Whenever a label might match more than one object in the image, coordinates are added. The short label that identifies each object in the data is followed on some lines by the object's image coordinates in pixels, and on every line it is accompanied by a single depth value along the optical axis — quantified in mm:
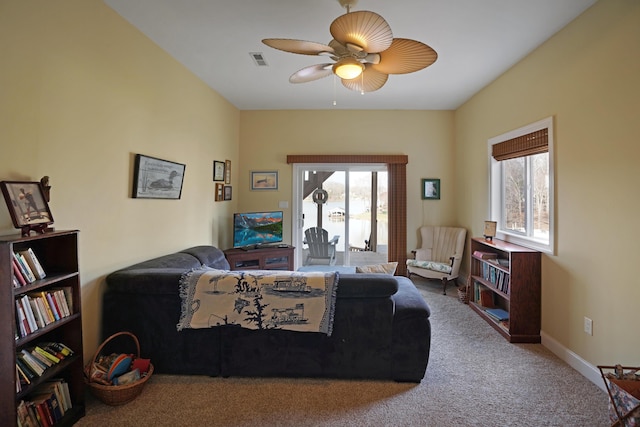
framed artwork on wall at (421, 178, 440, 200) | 5258
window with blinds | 2938
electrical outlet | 2389
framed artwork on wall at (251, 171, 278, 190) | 5348
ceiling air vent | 3225
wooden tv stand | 4391
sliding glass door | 5422
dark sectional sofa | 2256
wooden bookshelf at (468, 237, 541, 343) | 2975
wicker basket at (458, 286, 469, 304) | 4094
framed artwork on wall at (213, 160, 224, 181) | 4426
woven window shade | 2945
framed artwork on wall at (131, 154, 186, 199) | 2740
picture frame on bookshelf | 1623
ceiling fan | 1797
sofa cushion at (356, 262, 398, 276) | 2721
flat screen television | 4570
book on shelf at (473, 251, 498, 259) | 3628
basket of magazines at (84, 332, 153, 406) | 1996
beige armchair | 4566
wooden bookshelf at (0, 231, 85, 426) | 1488
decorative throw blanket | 2215
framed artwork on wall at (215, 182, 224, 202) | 4531
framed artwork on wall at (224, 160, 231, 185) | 4809
